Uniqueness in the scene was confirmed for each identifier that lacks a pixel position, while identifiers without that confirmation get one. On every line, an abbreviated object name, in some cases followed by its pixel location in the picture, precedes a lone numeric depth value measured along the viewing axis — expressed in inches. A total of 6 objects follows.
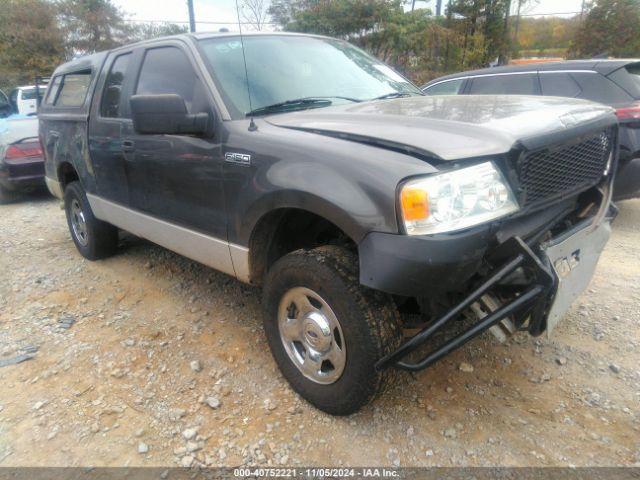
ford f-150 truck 73.5
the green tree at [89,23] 967.0
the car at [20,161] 279.3
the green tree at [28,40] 933.8
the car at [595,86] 185.3
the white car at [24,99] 490.0
